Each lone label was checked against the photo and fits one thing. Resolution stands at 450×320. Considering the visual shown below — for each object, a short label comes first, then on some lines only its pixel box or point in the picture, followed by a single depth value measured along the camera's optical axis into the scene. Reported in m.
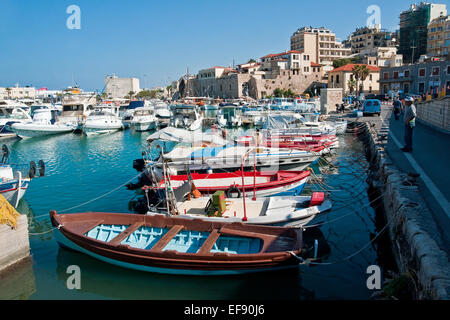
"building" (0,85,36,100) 110.15
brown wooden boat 8.29
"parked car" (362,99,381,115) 32.83
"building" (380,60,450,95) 50.06
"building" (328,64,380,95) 64.88
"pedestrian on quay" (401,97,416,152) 12.49
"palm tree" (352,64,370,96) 60.22
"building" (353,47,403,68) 72.62
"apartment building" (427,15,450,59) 72.19
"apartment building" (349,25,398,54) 91.38
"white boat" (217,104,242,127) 41.72
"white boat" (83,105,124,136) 39.38
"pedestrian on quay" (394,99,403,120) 27.74
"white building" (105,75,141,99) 136.88
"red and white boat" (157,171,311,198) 13.32
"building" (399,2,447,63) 82.56
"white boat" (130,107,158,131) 41.16
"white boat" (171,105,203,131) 39.44
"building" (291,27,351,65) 93.75
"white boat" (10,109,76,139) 37.38
